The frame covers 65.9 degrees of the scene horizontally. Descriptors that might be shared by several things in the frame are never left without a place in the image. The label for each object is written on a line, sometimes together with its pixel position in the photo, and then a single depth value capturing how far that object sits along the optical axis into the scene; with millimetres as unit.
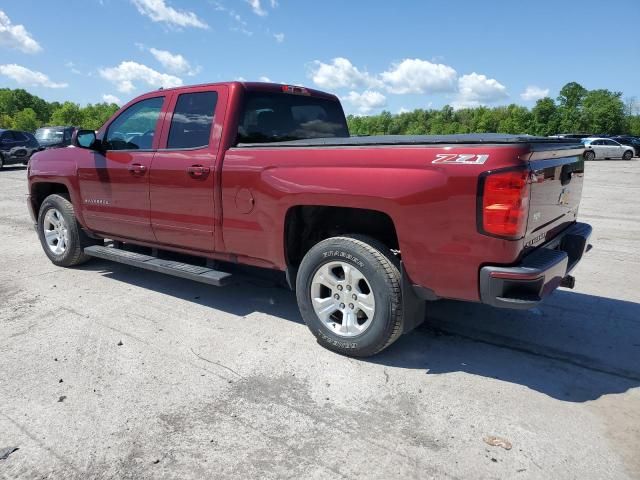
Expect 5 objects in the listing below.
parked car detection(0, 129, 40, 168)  20828
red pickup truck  2924
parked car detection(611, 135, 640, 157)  36438
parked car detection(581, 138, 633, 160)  33562
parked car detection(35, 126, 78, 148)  24219
